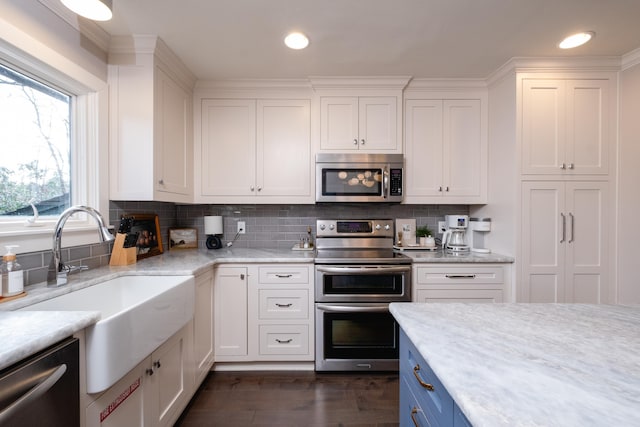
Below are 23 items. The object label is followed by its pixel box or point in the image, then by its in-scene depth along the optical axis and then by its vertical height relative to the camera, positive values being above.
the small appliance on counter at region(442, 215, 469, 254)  2.51 -0.21
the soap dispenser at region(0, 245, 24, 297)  1.13 -0.26
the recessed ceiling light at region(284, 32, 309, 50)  1.84 +1.16
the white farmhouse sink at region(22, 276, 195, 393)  0.98 -0.47
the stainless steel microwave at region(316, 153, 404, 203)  2.46 +0.31
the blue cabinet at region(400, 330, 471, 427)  0.72 -0.56
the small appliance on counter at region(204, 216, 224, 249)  2.63 -0.16
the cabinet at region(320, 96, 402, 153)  2.48 +0.79
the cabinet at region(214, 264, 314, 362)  2.18 -0.79
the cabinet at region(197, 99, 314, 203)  2.52 +0.55
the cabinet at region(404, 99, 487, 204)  2.53 +0.56
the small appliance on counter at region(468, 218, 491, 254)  2.49 -0.19
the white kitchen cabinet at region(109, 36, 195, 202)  1.91 +0.66
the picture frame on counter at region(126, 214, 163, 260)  2.15 -0.18
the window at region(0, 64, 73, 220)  1.38 +0.36
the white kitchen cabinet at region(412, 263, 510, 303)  2.21 -0.56
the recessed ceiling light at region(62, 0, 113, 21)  1.31 +0.98
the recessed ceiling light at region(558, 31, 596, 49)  1.86 +1.19
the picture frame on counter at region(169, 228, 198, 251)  2.64 -0.25
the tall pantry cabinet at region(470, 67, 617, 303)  2.17 +0.21
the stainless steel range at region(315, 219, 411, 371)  2.16 -0.76
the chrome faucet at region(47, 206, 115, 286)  1.29 -0.18
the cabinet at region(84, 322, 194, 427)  1.08 -0.84
